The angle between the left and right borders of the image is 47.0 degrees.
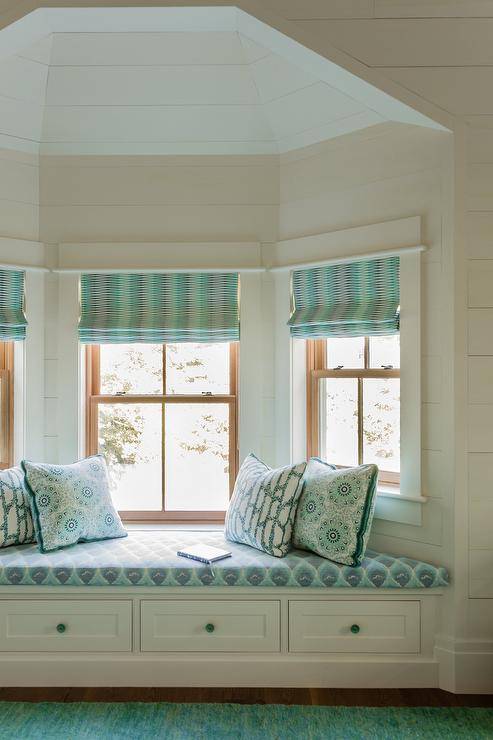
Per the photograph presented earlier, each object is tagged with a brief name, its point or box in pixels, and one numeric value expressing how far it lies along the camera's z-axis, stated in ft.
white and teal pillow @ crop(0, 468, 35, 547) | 9.12
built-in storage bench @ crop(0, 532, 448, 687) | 8.38
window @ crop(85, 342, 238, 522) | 10.89
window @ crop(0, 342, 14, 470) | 10.59
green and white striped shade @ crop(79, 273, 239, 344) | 10.52
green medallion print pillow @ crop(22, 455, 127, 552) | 8.95
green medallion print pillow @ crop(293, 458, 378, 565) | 8.49
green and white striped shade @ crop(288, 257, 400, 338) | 9.26
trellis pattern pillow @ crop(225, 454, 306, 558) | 8.84
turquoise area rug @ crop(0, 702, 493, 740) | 7.27
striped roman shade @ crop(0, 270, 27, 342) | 10.22
